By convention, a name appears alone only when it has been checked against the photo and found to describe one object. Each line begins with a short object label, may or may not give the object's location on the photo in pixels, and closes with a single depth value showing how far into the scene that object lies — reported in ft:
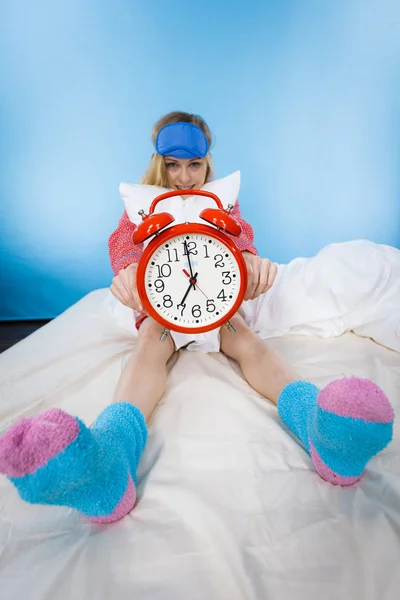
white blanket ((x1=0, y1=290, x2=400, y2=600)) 1.65
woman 1.61
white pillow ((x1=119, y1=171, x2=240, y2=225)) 4.22
